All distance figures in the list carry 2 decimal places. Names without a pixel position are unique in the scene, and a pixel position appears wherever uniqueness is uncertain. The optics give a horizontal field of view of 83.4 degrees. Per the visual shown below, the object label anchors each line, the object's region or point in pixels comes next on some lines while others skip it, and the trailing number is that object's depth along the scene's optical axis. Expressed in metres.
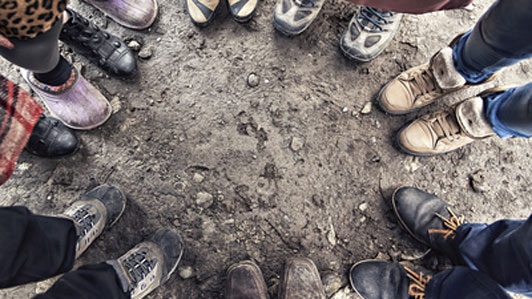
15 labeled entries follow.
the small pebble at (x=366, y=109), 1.60
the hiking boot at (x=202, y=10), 1.60
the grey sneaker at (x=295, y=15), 1.55
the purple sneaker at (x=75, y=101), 1.38
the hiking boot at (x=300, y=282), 1.33
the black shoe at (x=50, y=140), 1.40
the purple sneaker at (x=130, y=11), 1.56
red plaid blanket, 0.68
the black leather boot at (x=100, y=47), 1.40
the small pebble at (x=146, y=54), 1.62
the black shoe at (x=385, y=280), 1.35
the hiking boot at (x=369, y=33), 1.53
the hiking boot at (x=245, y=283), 1.31
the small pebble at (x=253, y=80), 1.59
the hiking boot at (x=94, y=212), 1.26
